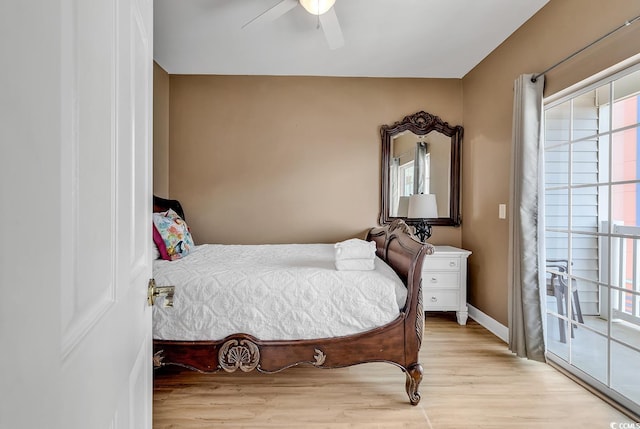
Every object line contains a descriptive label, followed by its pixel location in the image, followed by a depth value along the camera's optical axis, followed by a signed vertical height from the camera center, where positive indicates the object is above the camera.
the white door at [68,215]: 0.28 -0.01
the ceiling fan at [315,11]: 2.19 +1.35
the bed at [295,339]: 1.94 -0.75
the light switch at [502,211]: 2.95 +0.02
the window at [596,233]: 1.90 -0.12
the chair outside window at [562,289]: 2.29 -0.54
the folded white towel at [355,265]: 2.10 -0.33
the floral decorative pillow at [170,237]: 2.47 -0.20
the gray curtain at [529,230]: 2.36 -0.12
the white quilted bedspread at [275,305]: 1.94 -0.54
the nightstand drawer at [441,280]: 3.30 -0.66
